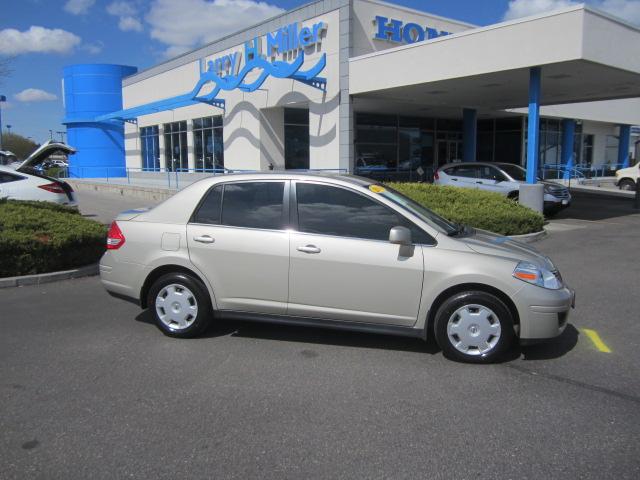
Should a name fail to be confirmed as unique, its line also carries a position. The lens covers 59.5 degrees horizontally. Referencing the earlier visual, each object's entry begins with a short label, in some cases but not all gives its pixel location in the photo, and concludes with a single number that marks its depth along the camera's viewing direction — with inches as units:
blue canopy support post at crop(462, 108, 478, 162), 913.5
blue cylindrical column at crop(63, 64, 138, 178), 1471.5
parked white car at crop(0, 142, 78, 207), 499.5
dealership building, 540.4
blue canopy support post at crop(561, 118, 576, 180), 1198.9
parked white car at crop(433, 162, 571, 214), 618.8
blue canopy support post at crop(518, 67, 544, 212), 545.6
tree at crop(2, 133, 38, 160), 3125.0
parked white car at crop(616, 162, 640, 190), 1066.7
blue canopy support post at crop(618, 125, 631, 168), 1378.0
